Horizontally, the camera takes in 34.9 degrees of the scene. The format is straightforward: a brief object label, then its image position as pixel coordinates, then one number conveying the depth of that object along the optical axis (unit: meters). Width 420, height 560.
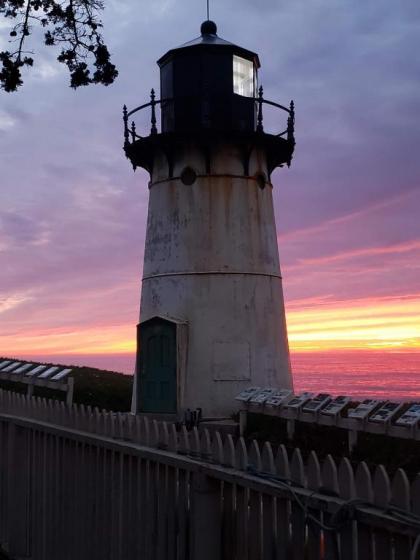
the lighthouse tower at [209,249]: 18.77
